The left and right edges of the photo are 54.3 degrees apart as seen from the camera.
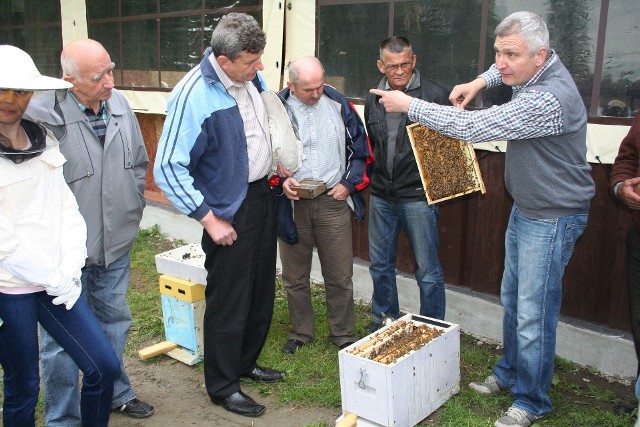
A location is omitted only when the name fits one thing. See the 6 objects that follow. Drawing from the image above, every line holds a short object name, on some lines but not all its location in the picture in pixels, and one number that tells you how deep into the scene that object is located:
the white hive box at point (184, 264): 4.54
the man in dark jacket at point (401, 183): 4.41
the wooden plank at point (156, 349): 4.71
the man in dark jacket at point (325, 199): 4.44
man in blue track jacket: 3.57
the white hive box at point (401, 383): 3.51
